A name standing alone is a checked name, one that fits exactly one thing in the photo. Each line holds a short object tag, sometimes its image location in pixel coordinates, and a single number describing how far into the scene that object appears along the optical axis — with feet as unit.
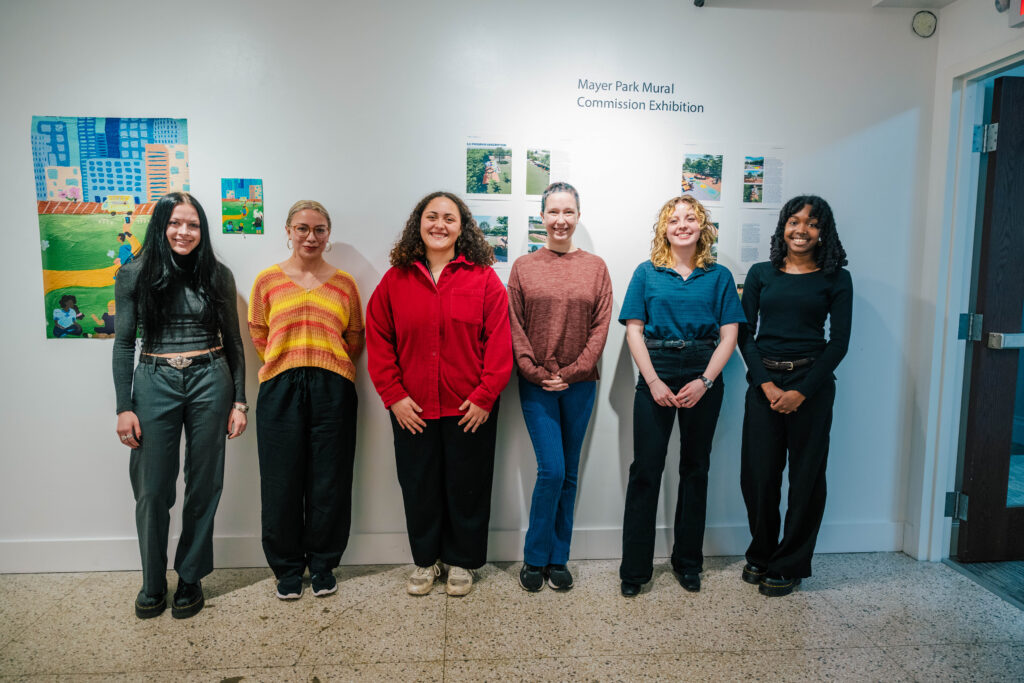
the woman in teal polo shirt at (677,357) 7.95
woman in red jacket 7.75
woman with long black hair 7.43
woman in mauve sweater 7.97
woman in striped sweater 7.89
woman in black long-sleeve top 7.96
